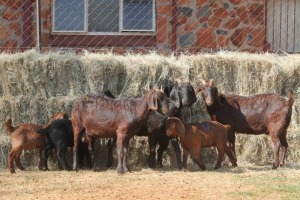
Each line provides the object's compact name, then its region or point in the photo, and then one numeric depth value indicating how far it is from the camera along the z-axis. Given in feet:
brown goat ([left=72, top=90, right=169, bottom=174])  37.96
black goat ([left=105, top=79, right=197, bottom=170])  39.99
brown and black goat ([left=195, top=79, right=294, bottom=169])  40.57
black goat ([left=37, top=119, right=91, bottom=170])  39.73
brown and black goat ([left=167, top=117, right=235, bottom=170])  38.83
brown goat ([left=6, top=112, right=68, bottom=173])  39.34
